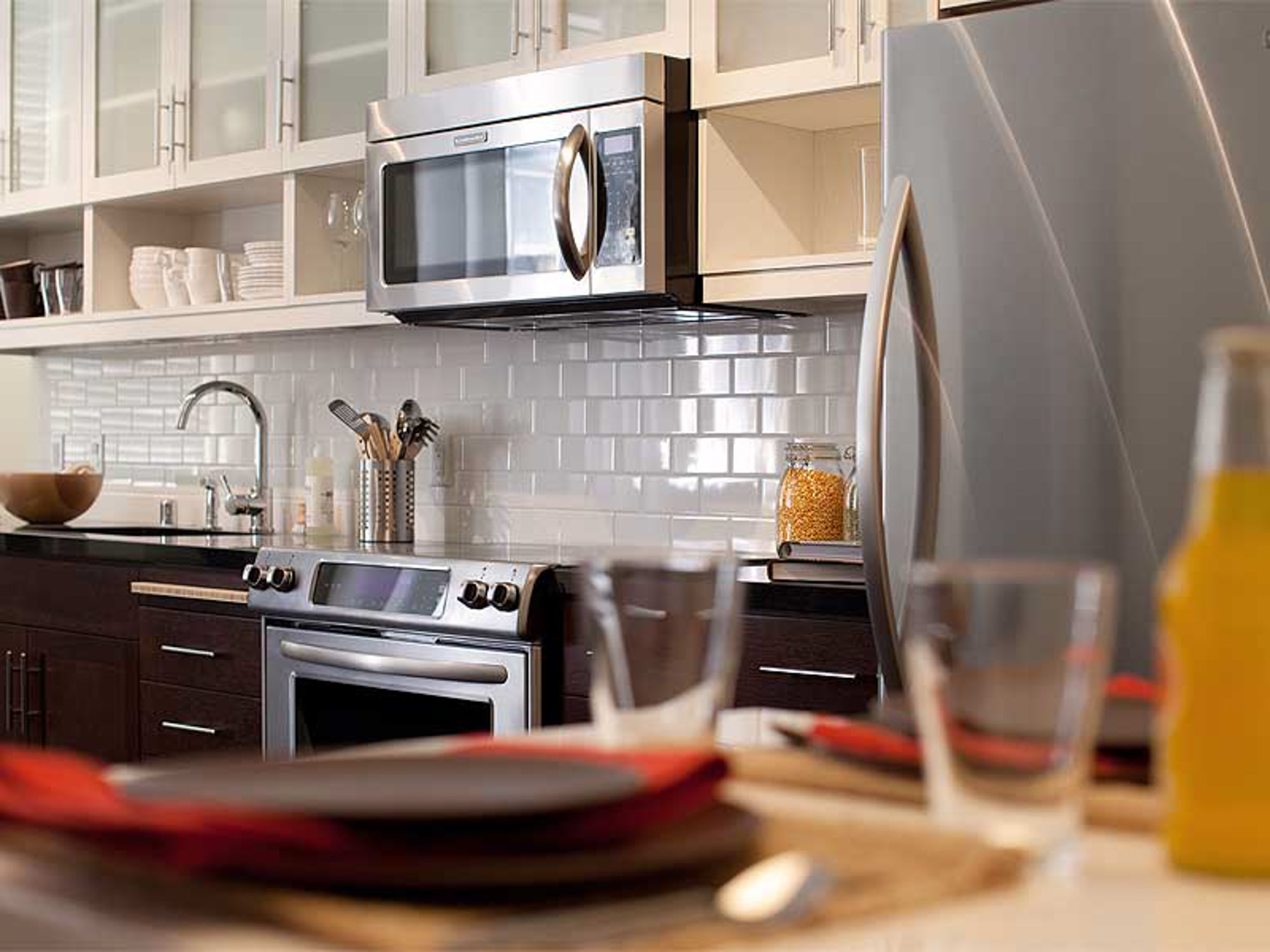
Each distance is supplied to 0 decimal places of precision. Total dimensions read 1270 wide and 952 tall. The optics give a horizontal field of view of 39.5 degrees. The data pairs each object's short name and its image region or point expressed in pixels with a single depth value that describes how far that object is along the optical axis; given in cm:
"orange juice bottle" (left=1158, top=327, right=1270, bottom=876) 72
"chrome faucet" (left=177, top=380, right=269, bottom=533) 458
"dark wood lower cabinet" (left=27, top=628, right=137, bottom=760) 397
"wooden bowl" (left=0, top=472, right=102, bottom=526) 471
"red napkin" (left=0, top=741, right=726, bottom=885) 68
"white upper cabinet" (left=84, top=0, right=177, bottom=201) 452
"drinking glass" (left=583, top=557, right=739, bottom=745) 83
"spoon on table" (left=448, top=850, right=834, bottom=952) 62
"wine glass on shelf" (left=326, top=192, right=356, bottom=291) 419
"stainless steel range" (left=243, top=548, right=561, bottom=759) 315
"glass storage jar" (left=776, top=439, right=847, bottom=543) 335
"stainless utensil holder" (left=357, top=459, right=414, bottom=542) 413
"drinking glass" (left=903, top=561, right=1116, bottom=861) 69
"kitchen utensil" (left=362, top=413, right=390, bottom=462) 414
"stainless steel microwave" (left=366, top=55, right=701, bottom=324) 330
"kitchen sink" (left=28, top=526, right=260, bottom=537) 460
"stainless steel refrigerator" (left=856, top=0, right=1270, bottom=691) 230
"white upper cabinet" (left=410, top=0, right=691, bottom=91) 344
